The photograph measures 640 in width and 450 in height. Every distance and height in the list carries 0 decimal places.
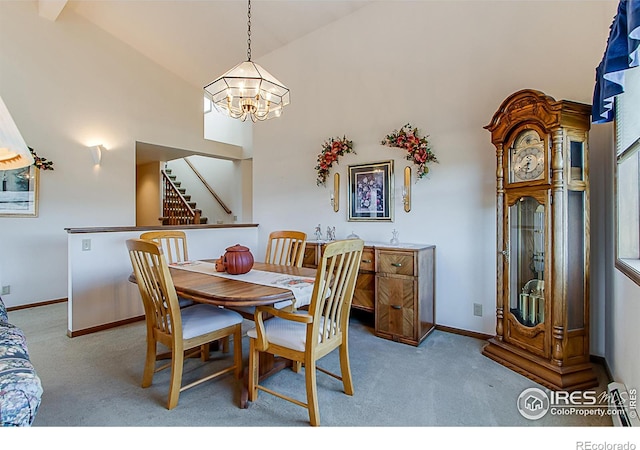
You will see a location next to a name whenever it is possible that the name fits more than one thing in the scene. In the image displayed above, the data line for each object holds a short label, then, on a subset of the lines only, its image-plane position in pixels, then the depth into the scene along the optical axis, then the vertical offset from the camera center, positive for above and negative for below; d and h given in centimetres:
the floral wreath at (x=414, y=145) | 331 +82
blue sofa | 106 -56
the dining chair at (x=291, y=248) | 303 -22
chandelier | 260 +111
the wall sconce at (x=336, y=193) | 403 +39
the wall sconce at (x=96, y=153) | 473 +103
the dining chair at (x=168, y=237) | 293 -11
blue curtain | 118 +71
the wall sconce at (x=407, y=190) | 346 +37
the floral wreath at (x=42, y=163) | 423 +81
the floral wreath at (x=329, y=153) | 393 +87
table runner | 196 -37
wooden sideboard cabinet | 294 -60
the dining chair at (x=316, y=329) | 178 -63
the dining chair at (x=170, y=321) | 189 -62
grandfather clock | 222 -8
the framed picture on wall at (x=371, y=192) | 362 +38
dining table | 180 -39
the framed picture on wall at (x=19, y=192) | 407 +42
